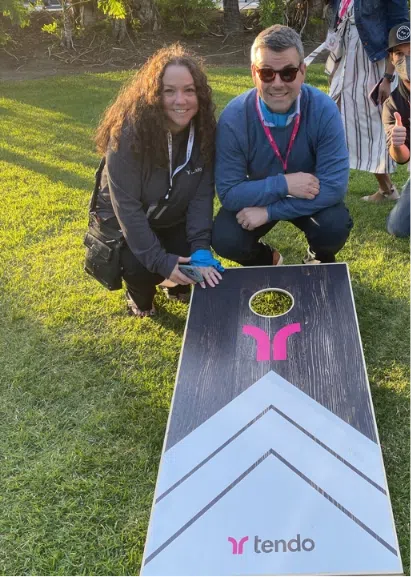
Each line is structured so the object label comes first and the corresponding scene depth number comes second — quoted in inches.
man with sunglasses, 98.8
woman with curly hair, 96.5
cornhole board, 62.4
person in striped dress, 143.7
